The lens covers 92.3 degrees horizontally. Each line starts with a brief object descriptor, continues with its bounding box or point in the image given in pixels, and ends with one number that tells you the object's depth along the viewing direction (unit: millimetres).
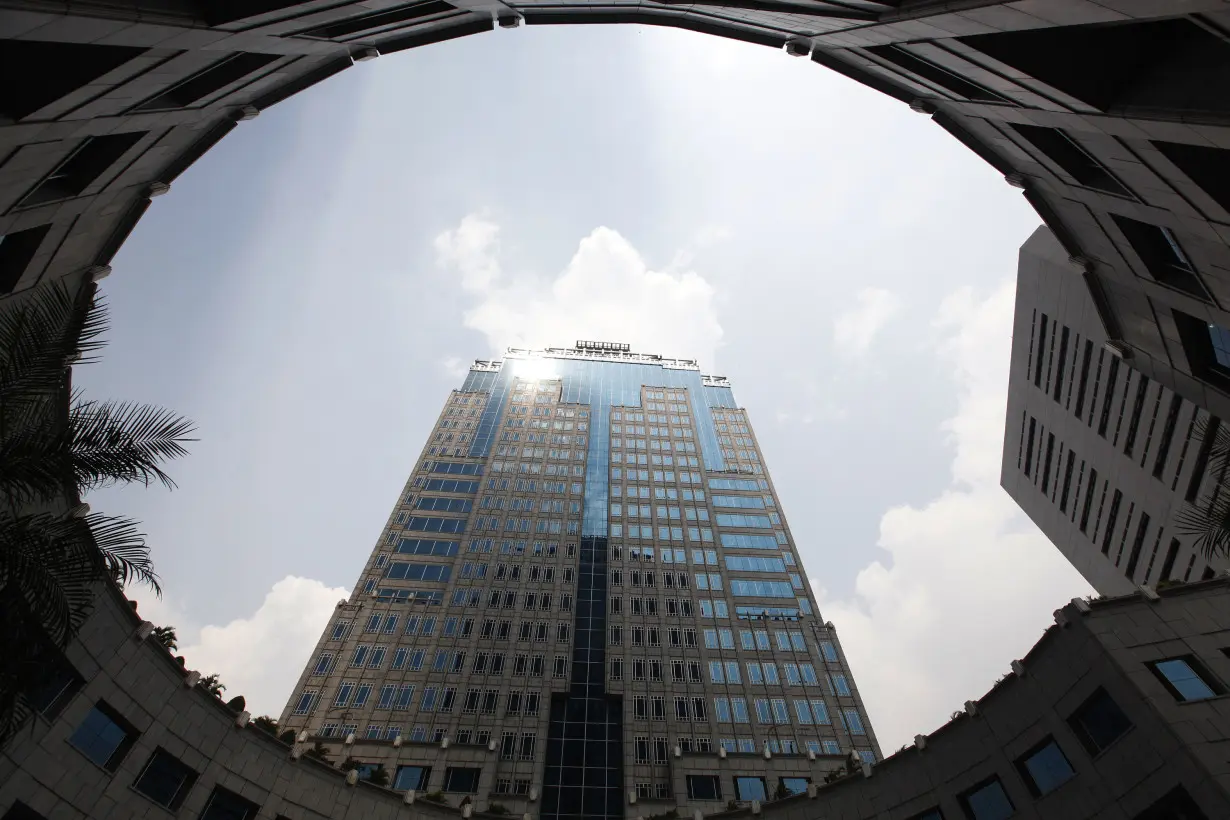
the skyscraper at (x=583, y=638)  46469
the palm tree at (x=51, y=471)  10203
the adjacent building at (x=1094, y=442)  31703
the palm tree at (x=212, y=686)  20250
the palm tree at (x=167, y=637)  19562
